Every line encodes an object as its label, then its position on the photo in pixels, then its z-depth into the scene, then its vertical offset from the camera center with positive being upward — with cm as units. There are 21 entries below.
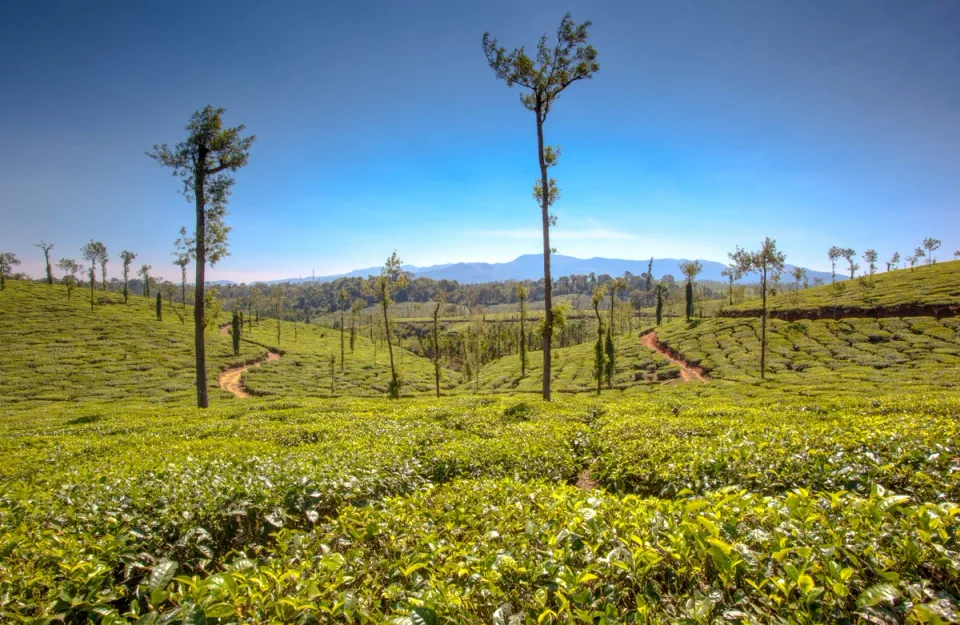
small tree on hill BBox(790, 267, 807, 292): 10250 +681
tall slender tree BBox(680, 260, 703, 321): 9794 +689
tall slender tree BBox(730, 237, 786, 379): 4522 +447
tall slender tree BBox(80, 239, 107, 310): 11275 +1425
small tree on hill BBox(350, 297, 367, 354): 7350 -96
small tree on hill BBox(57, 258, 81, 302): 12162 +1106
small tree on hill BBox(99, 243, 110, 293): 11467 +1211
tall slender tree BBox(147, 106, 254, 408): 2036 +648
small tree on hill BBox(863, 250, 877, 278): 11312 +1190
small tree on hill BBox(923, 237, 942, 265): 11846 +1633
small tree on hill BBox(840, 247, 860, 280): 11428 +1314
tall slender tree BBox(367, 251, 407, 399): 3509 +167
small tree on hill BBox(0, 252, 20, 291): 10891 +1141
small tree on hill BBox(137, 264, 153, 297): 12900 +933
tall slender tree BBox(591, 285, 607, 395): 4697 -577
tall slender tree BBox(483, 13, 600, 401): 1709 +980
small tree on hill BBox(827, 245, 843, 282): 11344 +1313
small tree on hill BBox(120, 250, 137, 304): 11662 +1264
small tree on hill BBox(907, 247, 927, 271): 12399 +1371
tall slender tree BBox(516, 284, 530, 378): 6864 -633
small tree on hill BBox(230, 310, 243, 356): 7444 -603
